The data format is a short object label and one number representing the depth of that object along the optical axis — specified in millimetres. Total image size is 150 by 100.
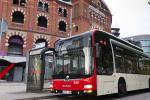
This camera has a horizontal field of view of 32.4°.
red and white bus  11273
